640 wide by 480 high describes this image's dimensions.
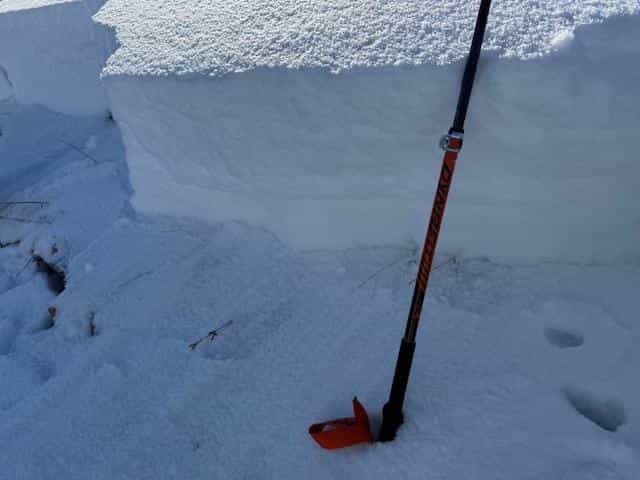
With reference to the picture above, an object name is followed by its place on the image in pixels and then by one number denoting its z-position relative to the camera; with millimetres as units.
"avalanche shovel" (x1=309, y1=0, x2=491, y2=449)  1361
